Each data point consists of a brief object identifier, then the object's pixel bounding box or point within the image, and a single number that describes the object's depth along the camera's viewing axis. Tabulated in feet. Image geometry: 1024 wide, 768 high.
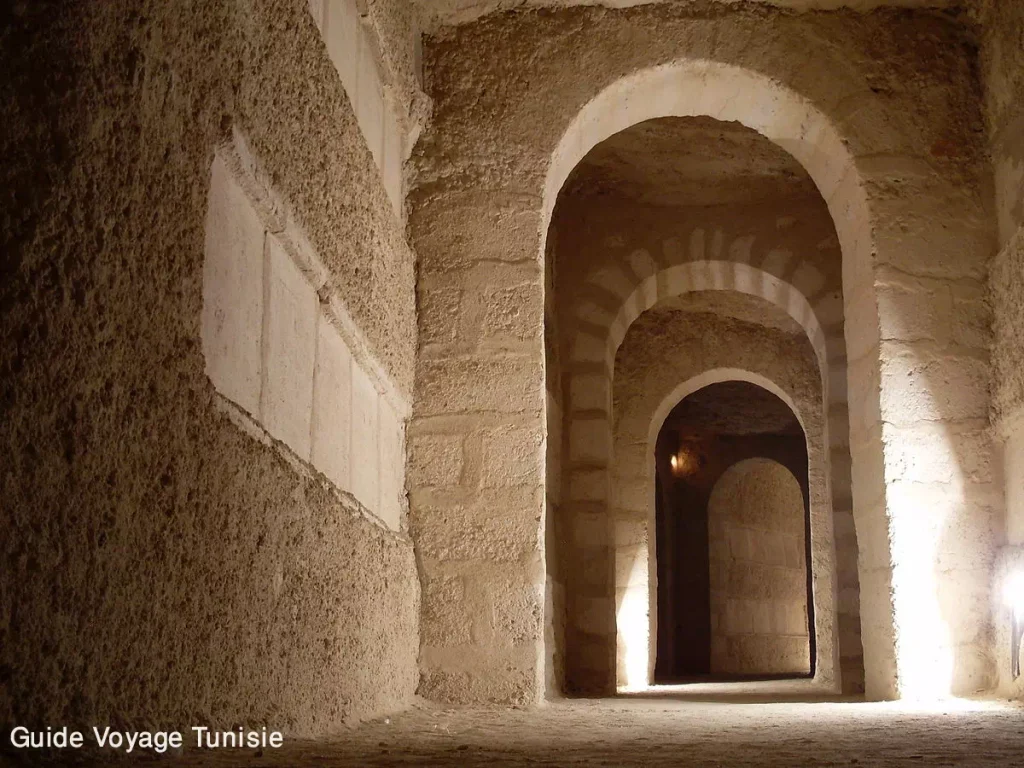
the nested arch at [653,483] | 24.66
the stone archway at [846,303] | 11.99
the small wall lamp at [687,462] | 42.34
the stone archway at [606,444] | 19.92
